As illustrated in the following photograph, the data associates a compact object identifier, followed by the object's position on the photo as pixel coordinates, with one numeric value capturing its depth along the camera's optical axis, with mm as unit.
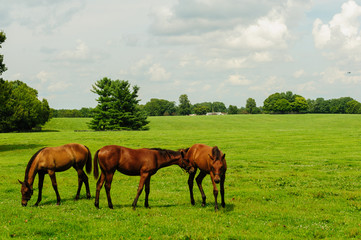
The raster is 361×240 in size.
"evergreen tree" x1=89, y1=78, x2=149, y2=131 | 87750
